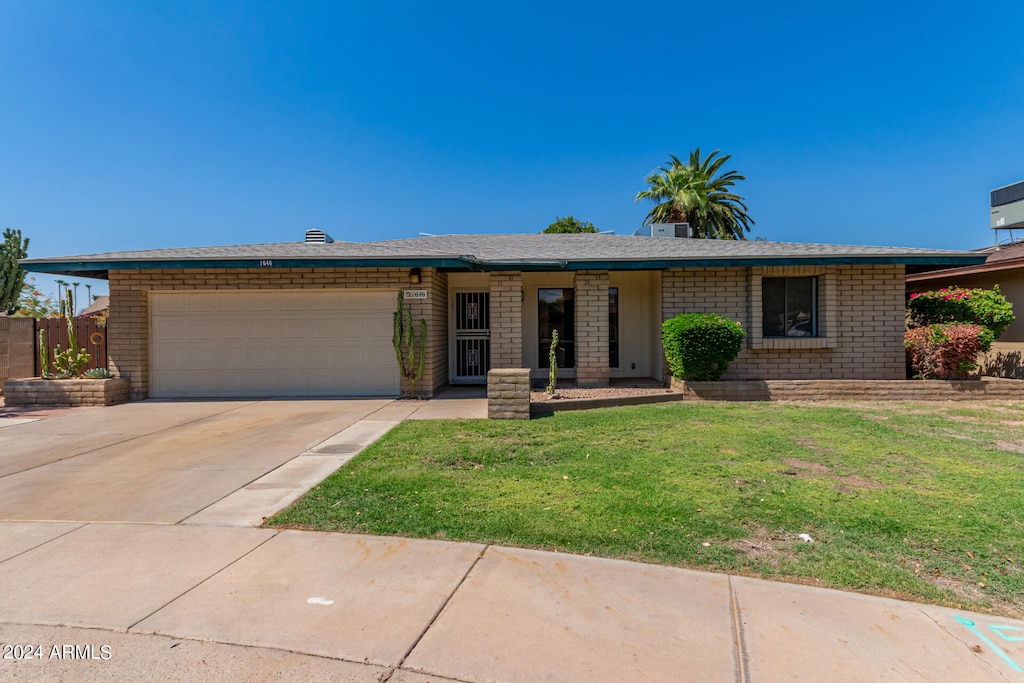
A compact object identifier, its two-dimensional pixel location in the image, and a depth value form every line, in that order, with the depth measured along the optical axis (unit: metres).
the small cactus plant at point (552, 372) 10.07
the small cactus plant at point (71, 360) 11.20
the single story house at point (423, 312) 11.29
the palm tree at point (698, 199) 33.69
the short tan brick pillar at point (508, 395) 8.42
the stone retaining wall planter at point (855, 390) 10.33
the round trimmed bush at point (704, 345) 10.27
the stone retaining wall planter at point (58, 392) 10.53
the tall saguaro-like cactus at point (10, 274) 21.28
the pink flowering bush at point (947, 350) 10.24
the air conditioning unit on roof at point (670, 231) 17.72
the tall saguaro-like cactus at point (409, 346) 10.95
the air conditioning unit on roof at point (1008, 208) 22.98
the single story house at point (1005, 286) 12.00
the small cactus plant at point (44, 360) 11.27
